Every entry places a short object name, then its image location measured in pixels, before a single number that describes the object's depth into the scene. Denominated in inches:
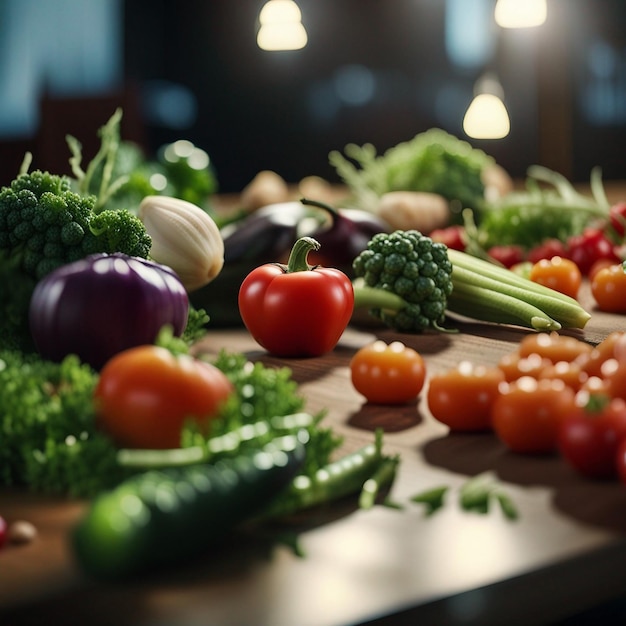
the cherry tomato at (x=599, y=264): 48.1
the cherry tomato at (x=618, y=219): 52.3
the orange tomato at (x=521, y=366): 29.8
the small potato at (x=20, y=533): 24.8
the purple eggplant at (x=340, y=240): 43.8
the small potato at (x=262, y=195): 61.5
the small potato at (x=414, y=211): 54.2
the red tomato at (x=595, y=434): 26.7
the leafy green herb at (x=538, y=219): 54.7
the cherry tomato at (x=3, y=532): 24.7
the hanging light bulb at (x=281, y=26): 69.7
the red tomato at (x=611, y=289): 42.3
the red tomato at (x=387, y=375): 31.7
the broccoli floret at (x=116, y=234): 33.1
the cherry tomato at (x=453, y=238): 50.6
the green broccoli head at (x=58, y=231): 33.0
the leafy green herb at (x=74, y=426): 25.9
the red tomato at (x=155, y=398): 26.1
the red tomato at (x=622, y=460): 26.3
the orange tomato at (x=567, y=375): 29.2
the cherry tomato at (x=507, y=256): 49.7
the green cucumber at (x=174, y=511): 22.3
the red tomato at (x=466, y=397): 29.5
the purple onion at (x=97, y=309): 31.2
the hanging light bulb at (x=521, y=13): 66.7
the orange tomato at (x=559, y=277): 43.3
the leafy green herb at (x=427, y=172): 59.7
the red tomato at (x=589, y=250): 50.3
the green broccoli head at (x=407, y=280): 39.8
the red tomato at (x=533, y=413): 28.0
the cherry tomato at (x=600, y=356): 30.5
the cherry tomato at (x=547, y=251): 50.3
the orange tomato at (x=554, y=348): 31.4
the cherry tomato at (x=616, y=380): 28.4
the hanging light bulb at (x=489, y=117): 77.3
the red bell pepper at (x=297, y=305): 36.7
